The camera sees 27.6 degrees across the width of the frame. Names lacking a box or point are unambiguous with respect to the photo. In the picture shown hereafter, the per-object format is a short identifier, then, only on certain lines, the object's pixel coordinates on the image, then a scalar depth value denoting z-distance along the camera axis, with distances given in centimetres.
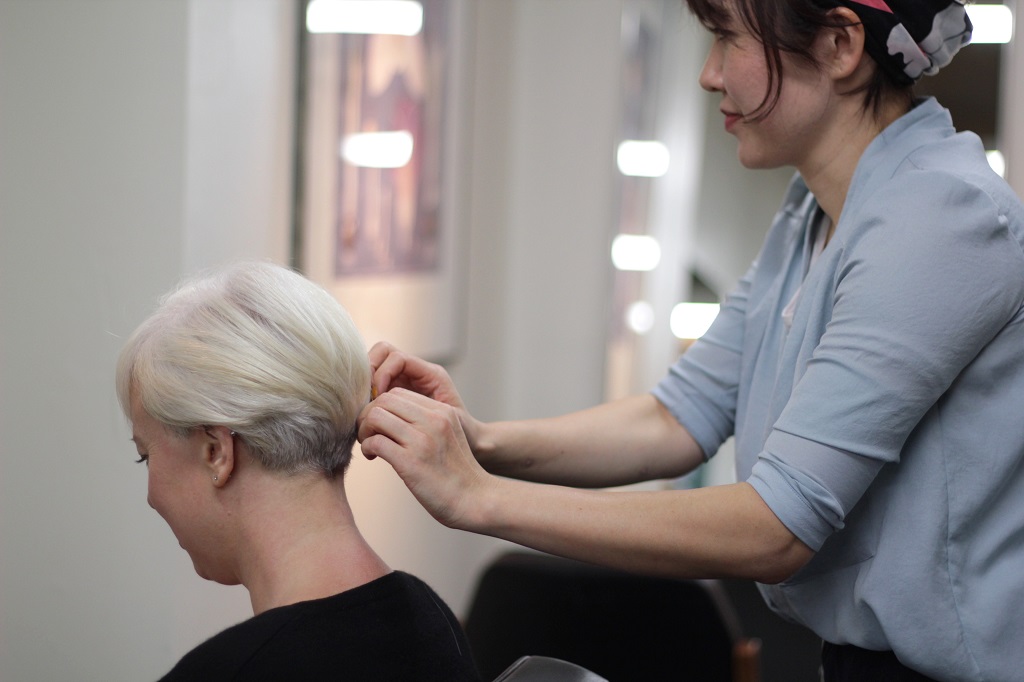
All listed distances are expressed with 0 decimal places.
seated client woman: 159
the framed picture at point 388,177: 225
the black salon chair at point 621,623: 231
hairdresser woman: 156
